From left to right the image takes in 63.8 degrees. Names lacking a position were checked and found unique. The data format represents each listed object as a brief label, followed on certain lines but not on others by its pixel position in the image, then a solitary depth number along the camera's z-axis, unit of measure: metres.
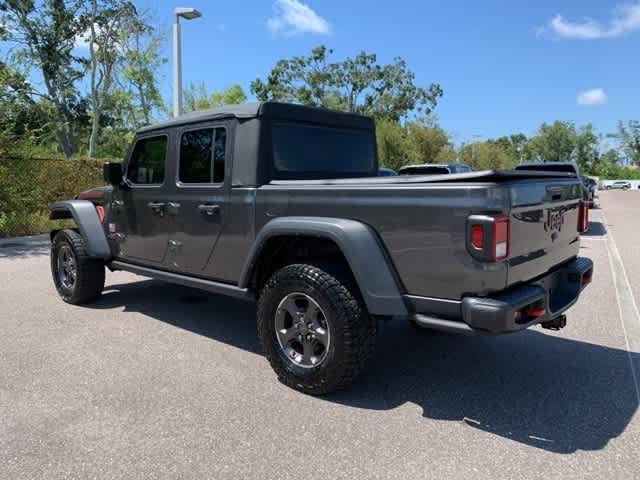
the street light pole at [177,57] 12.89
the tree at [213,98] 37.78
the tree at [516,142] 113.41
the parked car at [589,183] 18.14
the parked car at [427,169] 11.37
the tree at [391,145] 30.48
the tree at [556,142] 96.88
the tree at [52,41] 28.41
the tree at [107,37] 28.64
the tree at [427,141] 35.84
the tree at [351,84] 45.03
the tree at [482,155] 44.88
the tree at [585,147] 96.50
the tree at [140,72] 29.45
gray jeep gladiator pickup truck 2.79
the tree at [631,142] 91.69
